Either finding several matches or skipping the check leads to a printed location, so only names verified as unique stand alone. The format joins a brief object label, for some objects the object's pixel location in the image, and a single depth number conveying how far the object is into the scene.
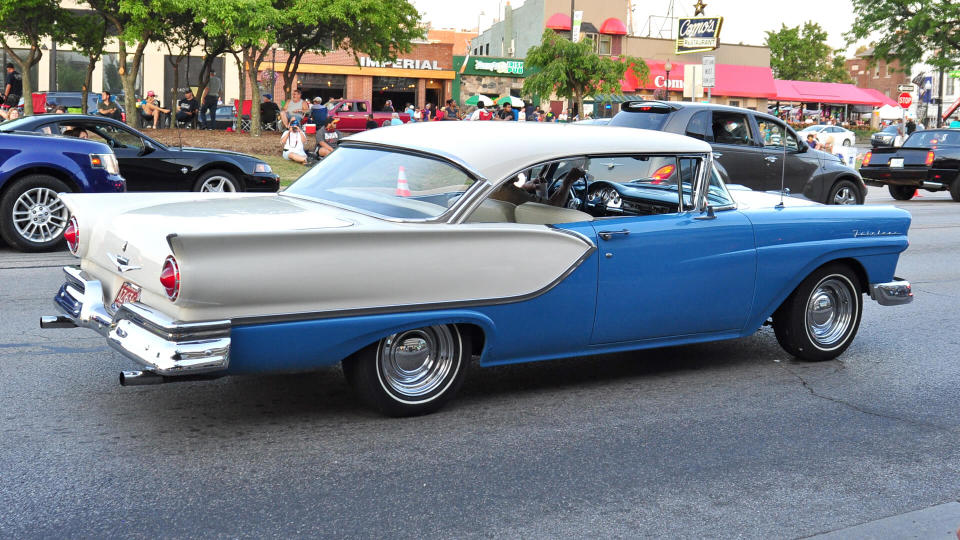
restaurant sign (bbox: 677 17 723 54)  39.06
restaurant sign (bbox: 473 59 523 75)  56.97
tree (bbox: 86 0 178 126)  26.20
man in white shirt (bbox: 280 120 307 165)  20.88
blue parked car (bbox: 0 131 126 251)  10.06
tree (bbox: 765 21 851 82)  73.25
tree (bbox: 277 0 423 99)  29.05
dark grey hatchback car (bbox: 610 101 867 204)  13.17
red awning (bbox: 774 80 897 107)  63.03
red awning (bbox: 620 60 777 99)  57.84
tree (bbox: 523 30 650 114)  38.15
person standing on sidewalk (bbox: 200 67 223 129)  38.55
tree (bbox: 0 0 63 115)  28.45
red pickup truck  40.16
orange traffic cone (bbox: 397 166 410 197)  5.19
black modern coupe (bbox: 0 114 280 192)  11.88
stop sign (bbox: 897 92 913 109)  40.13
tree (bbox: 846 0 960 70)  44.72
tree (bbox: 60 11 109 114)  31.50
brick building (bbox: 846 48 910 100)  100.38
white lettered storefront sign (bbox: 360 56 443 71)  56.24
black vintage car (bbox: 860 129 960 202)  20.70
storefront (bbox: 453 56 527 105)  57.12
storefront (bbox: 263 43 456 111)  55.28
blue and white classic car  4.37
